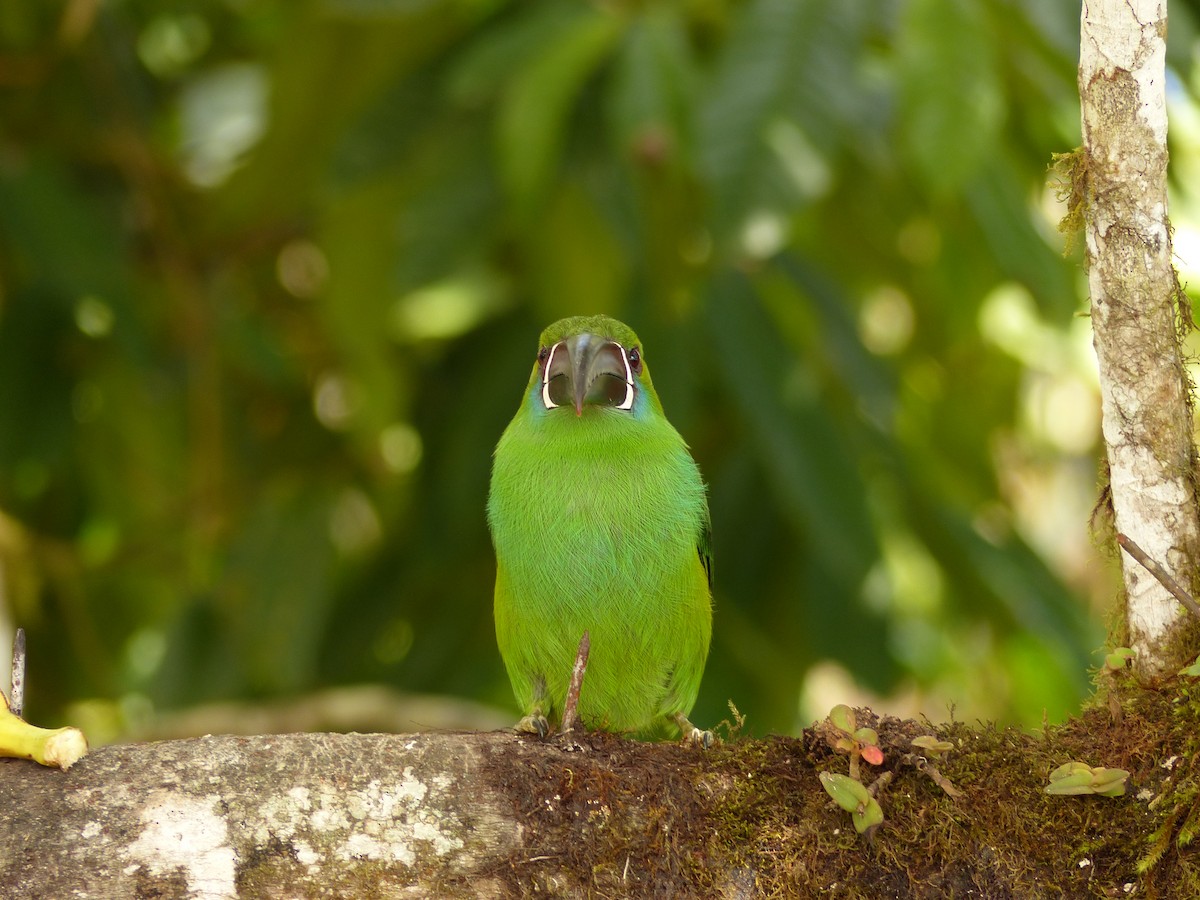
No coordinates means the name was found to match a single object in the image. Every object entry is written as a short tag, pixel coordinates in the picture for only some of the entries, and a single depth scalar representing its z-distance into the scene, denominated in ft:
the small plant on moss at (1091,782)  15.10
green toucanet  22.45
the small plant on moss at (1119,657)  16.30
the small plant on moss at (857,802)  15.03
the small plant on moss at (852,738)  15.62
